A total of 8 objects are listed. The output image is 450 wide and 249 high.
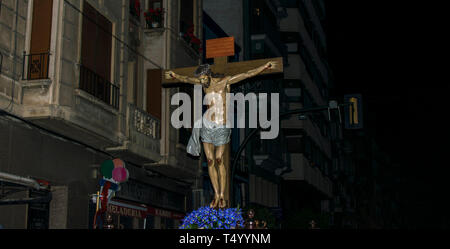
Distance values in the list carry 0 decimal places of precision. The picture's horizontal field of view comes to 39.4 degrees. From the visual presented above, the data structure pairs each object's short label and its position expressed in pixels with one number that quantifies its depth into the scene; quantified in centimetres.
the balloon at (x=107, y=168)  1897
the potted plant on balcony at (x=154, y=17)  2320
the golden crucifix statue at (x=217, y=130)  1008
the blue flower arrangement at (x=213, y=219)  895
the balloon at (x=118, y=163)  1917
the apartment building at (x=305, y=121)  4362
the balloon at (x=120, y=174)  1912
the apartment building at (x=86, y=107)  1538
